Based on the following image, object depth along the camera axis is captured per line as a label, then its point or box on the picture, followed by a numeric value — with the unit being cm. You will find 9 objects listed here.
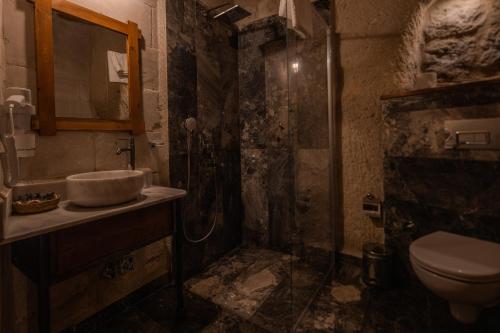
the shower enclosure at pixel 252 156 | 166
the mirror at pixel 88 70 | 133
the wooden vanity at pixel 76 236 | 94
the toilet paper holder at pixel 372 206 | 193
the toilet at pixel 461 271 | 112
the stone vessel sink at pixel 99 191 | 115
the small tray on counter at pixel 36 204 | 107
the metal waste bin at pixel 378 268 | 175
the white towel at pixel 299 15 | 146
